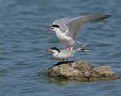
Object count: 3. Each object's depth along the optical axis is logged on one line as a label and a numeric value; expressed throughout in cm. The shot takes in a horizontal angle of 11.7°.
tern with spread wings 1377
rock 1345
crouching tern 1342
